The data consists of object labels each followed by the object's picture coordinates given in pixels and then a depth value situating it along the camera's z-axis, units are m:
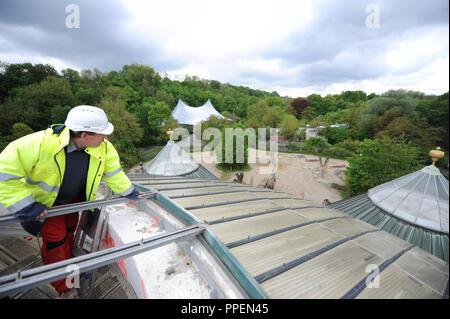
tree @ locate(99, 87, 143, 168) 21.41
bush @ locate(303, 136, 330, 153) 28.72
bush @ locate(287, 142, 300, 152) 31.72
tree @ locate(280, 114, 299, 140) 35.66
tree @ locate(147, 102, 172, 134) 33.59
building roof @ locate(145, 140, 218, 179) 12.44
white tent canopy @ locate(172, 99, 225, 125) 39.71
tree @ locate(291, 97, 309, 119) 65.31
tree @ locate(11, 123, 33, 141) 17.23
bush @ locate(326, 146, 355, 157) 24.13
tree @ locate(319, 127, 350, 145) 32.37
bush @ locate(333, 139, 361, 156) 25.34
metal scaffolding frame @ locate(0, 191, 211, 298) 1.35
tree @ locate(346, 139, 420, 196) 12.62
